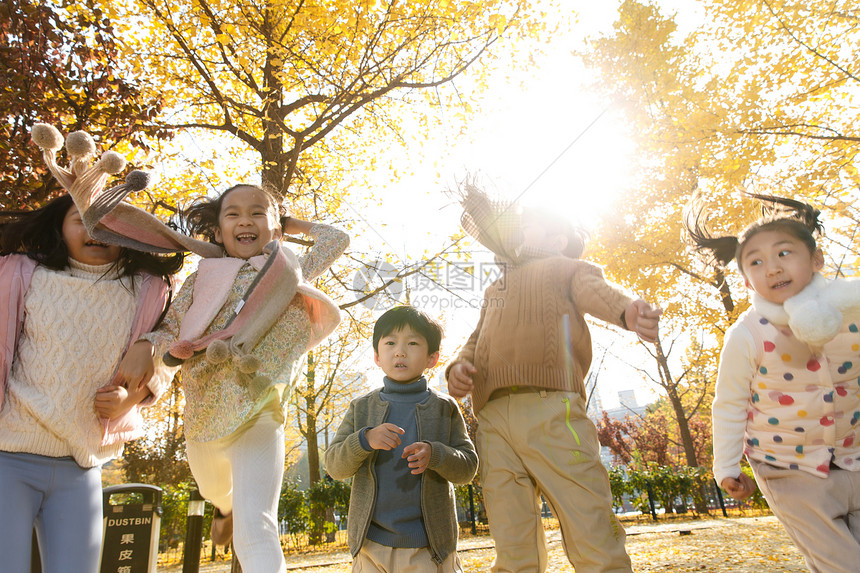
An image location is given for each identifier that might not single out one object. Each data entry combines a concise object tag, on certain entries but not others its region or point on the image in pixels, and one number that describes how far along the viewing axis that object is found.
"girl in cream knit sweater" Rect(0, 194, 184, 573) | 1.78
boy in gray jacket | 2.03
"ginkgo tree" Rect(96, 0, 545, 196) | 4.32
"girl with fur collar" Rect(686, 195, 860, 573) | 1.81
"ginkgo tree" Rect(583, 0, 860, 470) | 4.54
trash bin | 3.89
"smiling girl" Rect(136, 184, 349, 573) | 1.83
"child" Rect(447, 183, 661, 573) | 1.89
